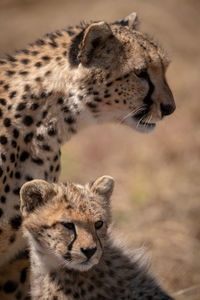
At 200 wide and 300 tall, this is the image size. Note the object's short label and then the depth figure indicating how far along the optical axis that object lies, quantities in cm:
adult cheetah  808
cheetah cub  689
